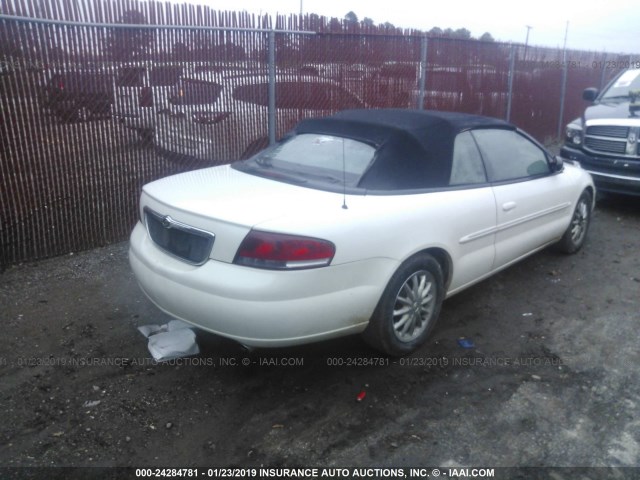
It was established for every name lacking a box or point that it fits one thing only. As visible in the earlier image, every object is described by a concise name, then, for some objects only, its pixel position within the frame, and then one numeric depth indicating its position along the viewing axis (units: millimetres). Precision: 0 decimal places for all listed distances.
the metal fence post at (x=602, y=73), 15216
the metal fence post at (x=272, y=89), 6648
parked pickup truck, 7047
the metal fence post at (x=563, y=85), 13195
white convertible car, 2971
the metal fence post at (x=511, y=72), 11250
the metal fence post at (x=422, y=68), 8914
